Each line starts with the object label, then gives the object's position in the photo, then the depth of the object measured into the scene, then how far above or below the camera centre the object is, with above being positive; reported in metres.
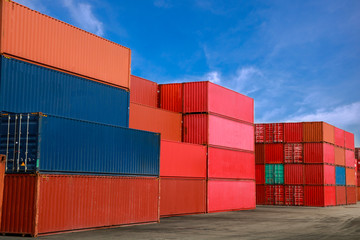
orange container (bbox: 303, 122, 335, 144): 46.47 +4.53
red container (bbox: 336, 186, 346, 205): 50.23 -2.25
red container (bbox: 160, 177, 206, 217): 28.14 -1.51
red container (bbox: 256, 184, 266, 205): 47.78 -2.20
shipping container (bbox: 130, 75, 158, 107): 32.50 +6.06
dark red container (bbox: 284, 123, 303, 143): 47.19 +4.38
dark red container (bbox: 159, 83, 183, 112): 34.19 +5.80
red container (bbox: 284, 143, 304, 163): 47.03 +2.27
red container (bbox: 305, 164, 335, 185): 46.06 +0.10
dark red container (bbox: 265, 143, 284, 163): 47.62 +2.28
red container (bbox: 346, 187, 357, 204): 54.12 -2.43
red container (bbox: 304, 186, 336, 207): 45.84 -2.15
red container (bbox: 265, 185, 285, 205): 47.09 -2.13
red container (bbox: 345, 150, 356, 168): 55.53 +2.14
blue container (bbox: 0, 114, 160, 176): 18.05 +1.13
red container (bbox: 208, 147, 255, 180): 33.50 +0.80
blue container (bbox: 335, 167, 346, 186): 50.59 -0.08
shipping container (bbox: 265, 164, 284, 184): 47.22 +0.06
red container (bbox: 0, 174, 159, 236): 17.66 -1.34
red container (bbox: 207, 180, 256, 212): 33.12 -1.67
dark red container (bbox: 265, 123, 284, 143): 47.84 +4.51
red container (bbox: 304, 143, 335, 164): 46.23 +2.34
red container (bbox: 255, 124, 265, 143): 48.66 +4.46
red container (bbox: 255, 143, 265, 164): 48.44 +2.29
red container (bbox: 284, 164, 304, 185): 46.62 +0.08
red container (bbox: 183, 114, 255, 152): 33.05 +3.26
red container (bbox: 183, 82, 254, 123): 33.25 +5.67
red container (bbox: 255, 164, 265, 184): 48.00 +0.13
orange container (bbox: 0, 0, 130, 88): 20.06 +6.28
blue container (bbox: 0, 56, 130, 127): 19.47 +3.74
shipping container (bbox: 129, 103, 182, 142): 28.72 +3.55
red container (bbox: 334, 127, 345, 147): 51.81 +4.54
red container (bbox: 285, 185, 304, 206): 46.56 -2.10
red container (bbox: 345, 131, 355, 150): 56.03 +4.44
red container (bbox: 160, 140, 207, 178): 28.47 +0.92
